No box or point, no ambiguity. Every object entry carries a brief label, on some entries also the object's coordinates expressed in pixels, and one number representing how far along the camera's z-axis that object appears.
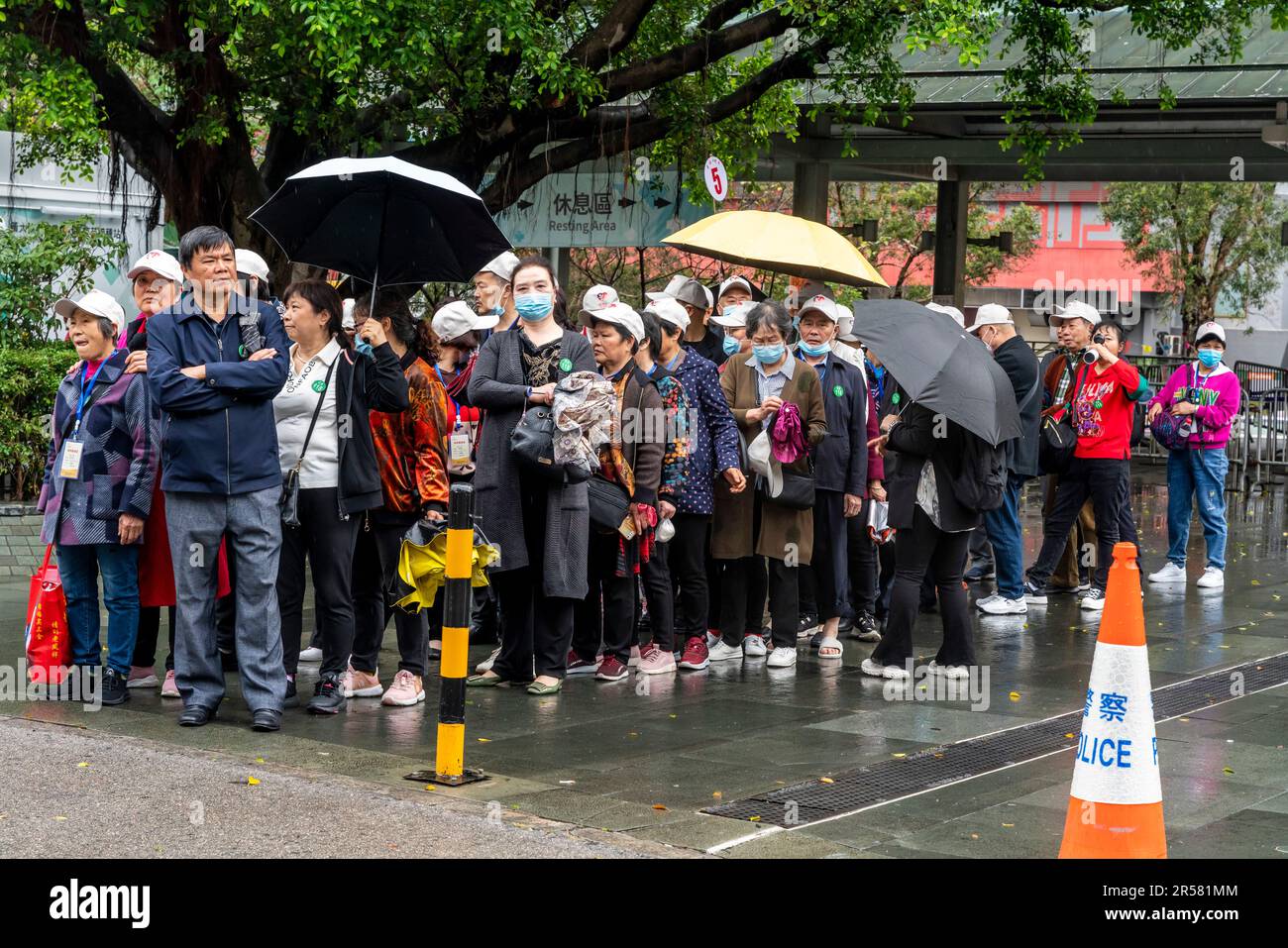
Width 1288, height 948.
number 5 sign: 15.14
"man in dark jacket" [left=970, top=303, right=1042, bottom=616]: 11.35
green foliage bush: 13.17
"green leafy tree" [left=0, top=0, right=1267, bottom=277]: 11.85
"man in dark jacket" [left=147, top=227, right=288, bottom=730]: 7.20
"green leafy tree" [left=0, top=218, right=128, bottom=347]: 13.95
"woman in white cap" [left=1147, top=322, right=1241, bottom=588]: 12.76
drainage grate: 6.26
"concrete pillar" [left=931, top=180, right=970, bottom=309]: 26.03
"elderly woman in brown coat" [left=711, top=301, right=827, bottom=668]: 9.26
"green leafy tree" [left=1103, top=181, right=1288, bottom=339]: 38.88
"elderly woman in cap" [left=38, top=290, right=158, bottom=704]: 7.81
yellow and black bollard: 6.44
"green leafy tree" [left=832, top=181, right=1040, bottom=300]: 36.16
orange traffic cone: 5.13
